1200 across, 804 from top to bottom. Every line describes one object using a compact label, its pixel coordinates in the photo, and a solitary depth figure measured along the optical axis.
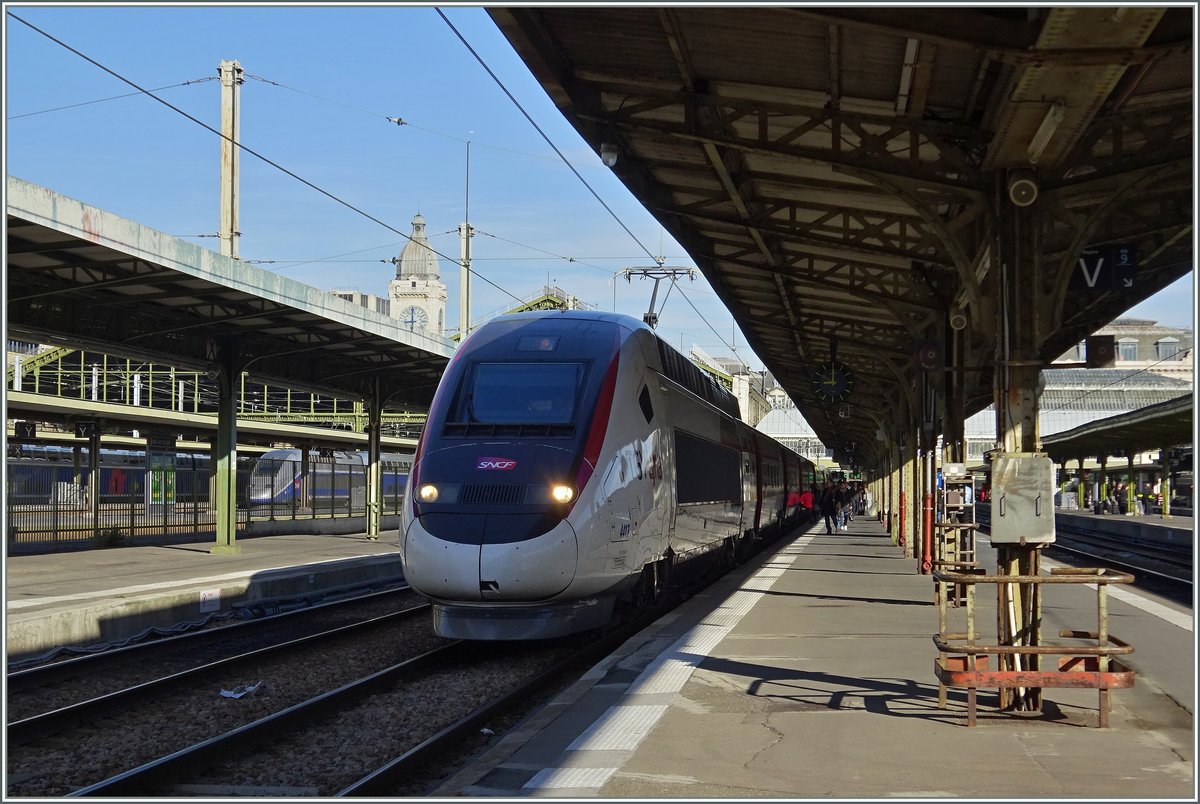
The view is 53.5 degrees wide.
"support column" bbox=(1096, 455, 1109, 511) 71.44
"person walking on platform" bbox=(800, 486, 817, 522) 44.64
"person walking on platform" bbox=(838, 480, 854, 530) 42.03
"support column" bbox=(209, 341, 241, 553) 24.62
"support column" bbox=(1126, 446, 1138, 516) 60.57
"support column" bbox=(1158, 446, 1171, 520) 53.34
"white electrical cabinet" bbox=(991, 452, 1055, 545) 8.53
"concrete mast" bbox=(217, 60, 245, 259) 27.00
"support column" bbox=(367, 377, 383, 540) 31.21
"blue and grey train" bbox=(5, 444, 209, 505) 28.15
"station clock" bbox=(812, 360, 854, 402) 23.20
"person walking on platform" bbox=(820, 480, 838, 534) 38.28
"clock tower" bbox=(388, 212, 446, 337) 182.89
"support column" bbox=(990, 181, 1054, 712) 8.84
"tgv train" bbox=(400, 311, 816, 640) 10.90
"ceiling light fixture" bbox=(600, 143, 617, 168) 12.68
